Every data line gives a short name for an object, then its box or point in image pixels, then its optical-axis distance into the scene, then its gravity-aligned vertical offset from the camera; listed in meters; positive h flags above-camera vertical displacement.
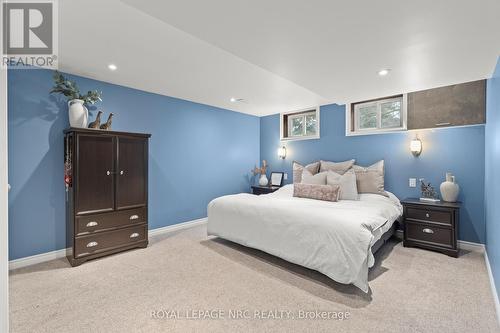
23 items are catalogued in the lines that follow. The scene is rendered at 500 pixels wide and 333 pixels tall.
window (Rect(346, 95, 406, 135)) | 3.88 +0.87
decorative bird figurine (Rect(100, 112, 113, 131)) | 3.21 +0.54
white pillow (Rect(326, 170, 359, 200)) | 3.58 -0.29
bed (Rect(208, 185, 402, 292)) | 2.23 -0.71
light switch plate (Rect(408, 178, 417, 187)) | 3.67 -0.25
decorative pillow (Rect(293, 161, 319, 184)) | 4.44 -0.07
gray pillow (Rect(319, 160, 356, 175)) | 4.11 -0.01
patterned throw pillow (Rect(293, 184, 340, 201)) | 3.49 -0.41
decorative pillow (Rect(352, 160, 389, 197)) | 3.71 -0.21
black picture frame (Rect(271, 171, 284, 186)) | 5.38 -0.30
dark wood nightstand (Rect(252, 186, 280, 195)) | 5.04 -0.53
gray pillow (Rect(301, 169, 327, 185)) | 3.87 -0.23
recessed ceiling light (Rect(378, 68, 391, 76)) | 2.72 +1.10
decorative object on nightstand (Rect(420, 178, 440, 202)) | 3.46 -0.39
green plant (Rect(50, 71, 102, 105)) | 2.90 +0.93
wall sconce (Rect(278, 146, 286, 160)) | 5.37 +0.30
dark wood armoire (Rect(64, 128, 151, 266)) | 2.86 -0.36
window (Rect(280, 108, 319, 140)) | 5.00 +0.90
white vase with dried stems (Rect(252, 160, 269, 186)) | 5.39 -0.17
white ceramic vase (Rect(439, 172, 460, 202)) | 3.18 -0.32
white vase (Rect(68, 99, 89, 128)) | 2.92 +0.63
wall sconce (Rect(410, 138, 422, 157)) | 3.56 +0.30
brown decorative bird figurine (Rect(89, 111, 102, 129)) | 3.13 +0.55
